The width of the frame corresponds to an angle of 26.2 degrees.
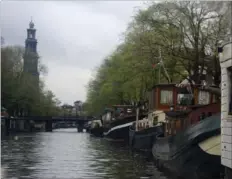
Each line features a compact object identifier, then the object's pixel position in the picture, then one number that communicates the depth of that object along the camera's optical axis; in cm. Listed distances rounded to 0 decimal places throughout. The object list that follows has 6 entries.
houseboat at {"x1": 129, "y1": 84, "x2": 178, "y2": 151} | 2873
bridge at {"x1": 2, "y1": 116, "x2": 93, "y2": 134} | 8232
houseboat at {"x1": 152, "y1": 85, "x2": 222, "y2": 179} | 1597
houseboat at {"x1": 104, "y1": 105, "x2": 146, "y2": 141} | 4645
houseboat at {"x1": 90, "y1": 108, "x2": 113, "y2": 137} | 6134
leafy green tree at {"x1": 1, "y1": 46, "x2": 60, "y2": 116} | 6047
